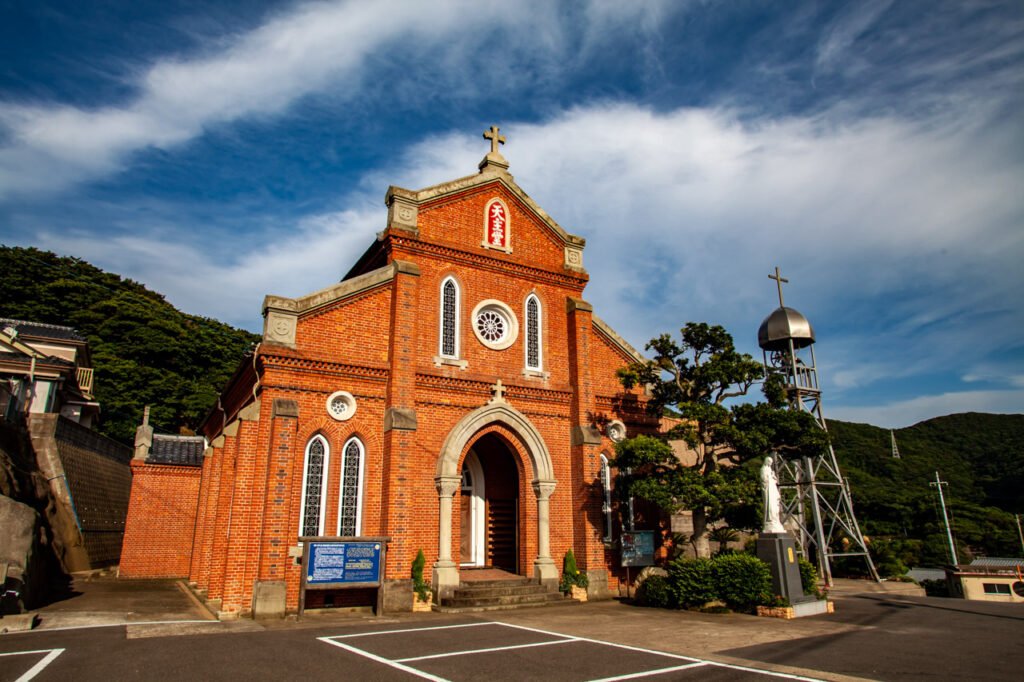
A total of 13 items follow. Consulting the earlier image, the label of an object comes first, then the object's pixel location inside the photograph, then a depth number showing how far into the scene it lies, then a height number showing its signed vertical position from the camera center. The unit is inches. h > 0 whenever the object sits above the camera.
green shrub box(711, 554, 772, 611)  539.8 -51.4
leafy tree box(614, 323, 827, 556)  588.4 +78.3
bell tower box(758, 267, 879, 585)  1088.8 +105.2
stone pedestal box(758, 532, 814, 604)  538.0 -37.7
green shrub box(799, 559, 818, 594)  574.9 -52.5
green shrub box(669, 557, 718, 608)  560.4 -54.7
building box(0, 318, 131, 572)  868.0 +135.1
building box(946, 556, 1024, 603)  751.1 -82.6
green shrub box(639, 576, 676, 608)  587.0 -66.3
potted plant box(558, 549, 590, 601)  634.8 -59.0
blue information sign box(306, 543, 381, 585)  511.5 -29.1
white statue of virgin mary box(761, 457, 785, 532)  578.2 +18.3
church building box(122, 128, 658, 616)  550.6 +109.4
